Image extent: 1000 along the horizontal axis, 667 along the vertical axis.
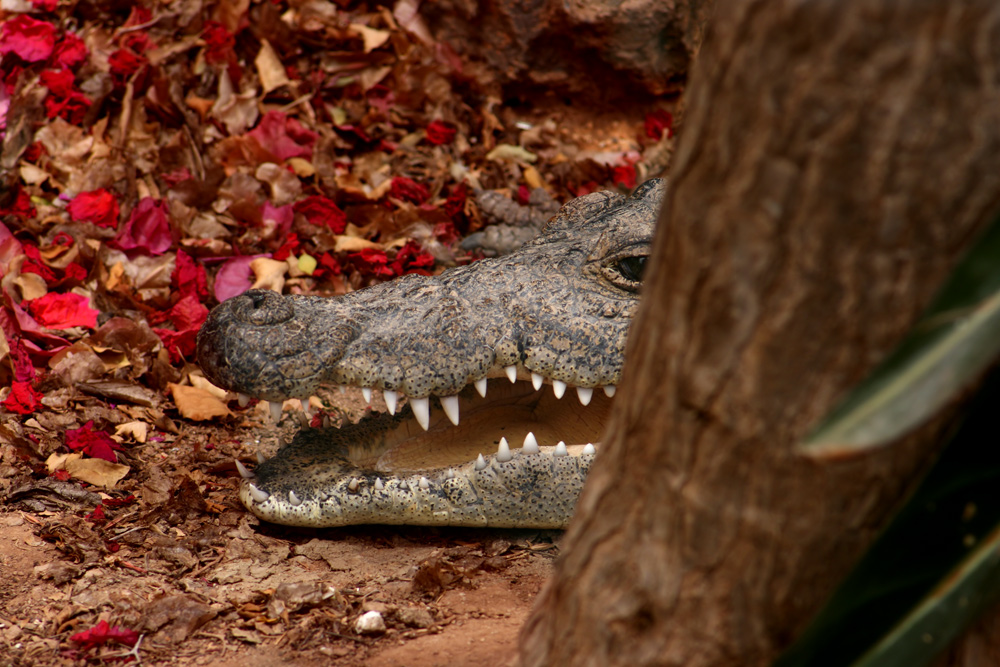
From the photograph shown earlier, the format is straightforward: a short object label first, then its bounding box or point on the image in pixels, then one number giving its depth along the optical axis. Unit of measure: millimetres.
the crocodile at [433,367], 5504
